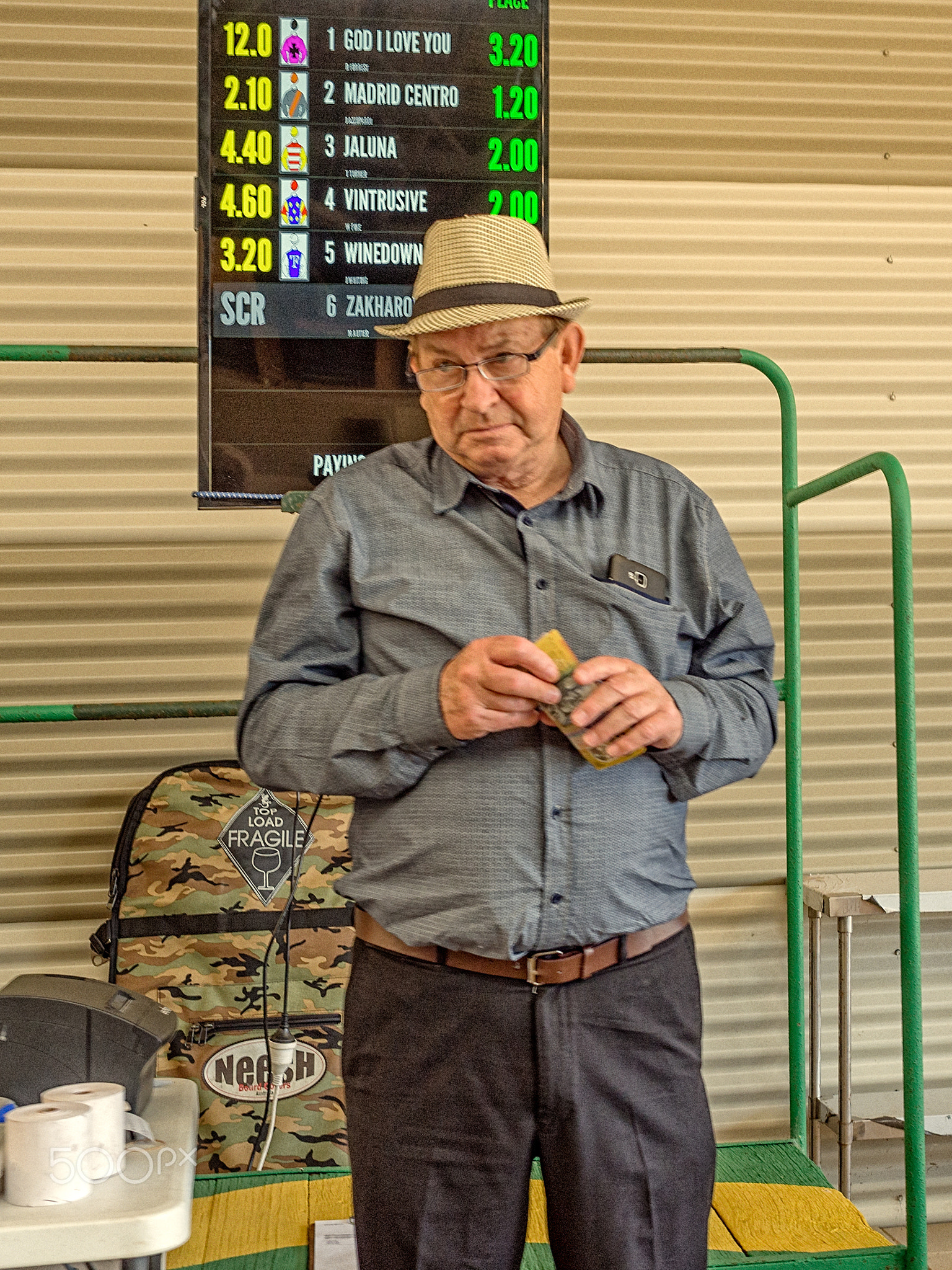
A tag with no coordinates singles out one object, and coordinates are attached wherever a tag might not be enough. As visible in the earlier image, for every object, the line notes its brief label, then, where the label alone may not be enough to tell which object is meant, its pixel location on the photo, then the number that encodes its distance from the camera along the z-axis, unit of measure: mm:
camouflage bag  2506
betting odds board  2338
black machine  1430
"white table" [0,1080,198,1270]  1162
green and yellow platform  2111
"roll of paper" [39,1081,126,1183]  1251
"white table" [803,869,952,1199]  2705
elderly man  1389
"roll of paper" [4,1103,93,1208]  1200
